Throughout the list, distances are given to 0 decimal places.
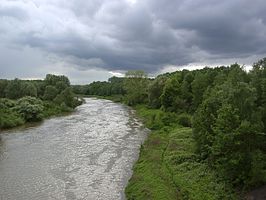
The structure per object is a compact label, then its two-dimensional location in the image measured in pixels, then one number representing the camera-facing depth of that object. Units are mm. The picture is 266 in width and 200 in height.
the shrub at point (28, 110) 45298
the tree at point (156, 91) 59201
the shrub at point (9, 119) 39014
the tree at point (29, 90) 64889
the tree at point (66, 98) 64706
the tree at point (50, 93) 68927
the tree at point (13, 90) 64009
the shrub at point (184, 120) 38647
